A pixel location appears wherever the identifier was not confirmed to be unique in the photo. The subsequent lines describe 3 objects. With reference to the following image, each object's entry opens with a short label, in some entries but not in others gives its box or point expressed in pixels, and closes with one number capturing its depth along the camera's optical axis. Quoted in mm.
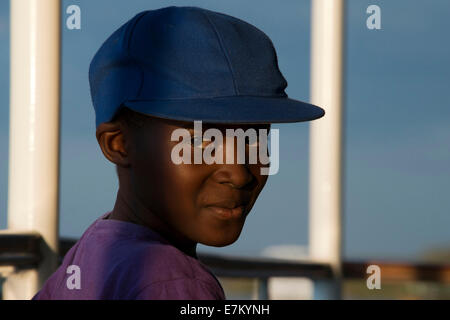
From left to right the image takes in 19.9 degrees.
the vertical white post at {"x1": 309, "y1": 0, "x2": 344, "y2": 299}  7418
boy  1656
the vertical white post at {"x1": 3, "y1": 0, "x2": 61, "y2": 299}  3925
